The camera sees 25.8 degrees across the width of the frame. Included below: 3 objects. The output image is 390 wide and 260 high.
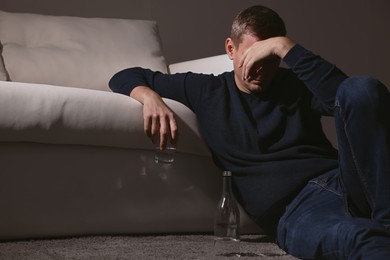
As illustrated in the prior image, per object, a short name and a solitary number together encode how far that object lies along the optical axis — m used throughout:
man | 2.90
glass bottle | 3.43
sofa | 3.28
